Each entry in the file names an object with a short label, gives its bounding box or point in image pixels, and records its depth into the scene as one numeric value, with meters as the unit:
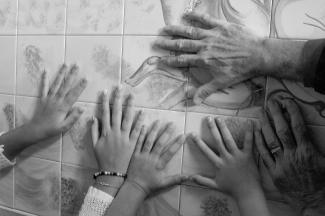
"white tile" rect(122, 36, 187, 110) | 0.84
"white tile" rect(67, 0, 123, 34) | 0.89
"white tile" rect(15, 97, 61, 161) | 1.01
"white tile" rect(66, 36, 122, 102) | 0.90
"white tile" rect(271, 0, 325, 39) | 0.70
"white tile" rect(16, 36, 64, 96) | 0.99
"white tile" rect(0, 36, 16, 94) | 1.06
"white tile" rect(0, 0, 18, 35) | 1.05
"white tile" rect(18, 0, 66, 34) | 0.97
